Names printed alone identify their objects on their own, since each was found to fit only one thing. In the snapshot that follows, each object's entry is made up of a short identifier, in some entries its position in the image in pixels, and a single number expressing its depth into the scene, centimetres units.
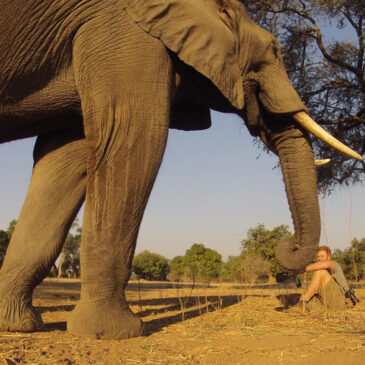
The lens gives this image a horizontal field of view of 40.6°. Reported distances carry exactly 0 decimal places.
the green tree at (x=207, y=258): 4031
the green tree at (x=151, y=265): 4906
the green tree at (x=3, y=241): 2605
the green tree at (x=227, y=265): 3346
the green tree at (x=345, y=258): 1486
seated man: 548
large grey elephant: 358
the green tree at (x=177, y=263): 4531
